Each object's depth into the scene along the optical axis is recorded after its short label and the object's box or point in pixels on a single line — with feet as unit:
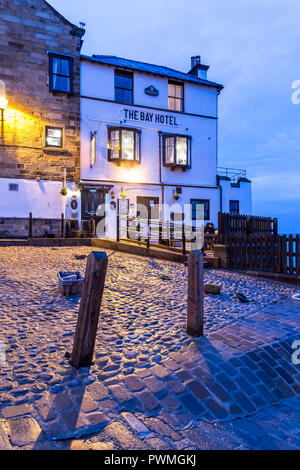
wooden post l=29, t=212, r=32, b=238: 49.78
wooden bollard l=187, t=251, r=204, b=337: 13.74
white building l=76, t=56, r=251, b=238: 59.98
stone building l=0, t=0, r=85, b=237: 53.62
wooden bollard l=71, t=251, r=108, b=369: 10.39
